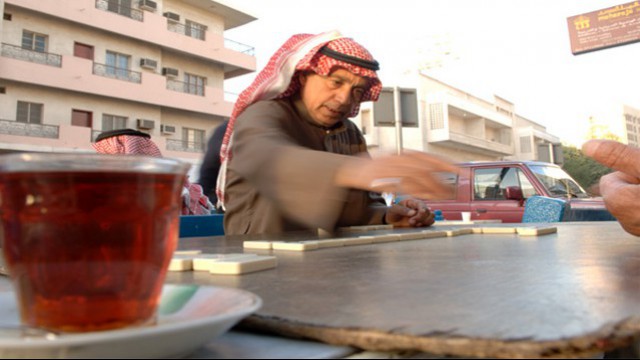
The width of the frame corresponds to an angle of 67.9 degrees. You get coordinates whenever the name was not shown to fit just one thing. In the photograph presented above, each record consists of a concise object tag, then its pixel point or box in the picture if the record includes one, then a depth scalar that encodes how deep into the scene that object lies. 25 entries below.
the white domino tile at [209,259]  0.79
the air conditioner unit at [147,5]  18.67
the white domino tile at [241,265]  0.74
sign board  10.02
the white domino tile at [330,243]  1.17
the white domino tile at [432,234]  1.47
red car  6.03
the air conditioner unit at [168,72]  19.78
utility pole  5.86
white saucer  0.29
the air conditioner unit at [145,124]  18.59
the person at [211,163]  4.09
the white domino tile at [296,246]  1.10
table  0.35
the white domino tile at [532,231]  1.47
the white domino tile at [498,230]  1.58
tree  30.19
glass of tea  0.39
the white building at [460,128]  27.38
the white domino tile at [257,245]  1.17
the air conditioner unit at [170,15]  19.96
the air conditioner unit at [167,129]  19.48
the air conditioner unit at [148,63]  18.78
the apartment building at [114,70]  15.59
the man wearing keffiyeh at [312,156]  1.18
